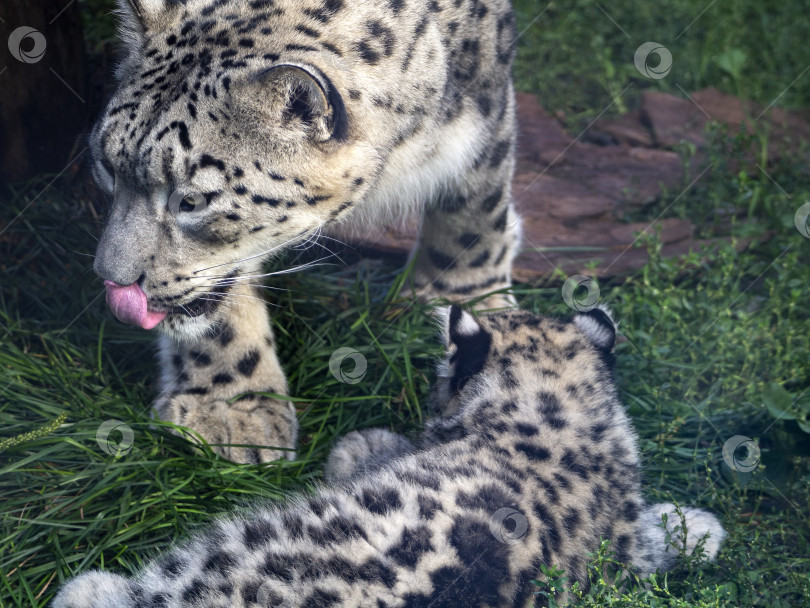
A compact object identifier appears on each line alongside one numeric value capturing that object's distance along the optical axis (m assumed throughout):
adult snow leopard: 2.99
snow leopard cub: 2.47
